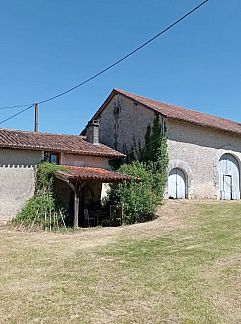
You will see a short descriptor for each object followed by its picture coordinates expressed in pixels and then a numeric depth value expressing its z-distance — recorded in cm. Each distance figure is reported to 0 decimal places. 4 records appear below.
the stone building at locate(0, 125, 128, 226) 1652
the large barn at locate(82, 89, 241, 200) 2147
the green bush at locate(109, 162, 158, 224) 1662
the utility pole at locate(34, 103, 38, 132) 2794
